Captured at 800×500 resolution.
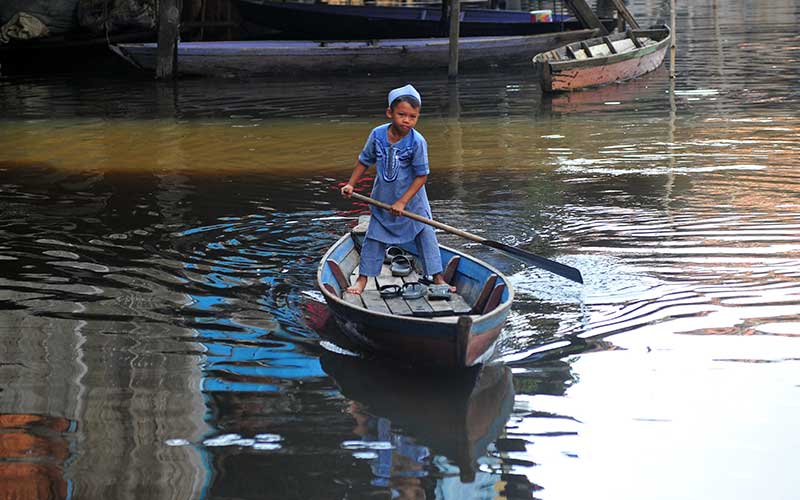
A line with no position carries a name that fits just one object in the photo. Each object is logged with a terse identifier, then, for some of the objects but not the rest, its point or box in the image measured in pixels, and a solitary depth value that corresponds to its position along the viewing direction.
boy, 11.74
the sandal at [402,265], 13.16
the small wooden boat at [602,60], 33.53
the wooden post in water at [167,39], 37.81
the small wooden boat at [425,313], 9.95
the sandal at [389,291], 12.05
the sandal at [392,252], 13.78
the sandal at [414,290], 11.75
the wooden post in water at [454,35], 36.89
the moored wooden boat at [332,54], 39.63
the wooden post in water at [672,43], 31.96
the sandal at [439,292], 11.86
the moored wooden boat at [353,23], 43.80
